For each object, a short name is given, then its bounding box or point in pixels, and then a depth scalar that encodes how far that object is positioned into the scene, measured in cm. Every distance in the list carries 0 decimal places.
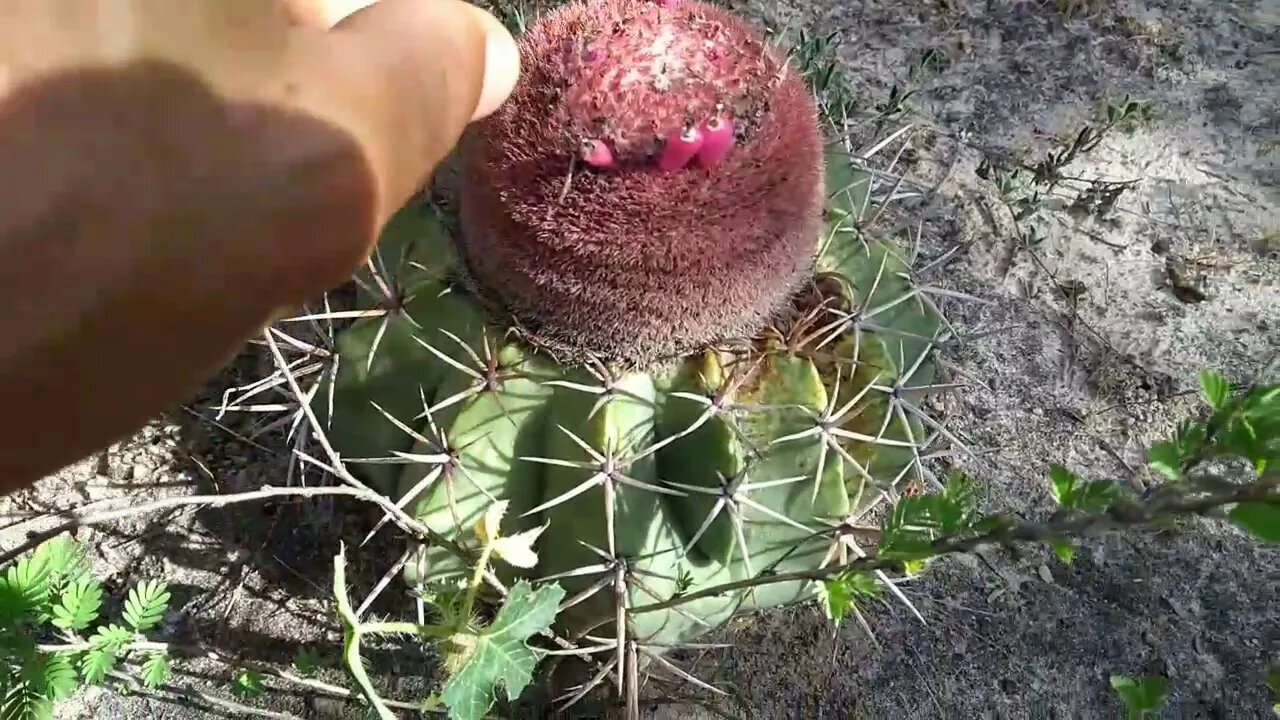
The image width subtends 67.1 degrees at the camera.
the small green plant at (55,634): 24
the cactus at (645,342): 21
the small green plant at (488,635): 21
